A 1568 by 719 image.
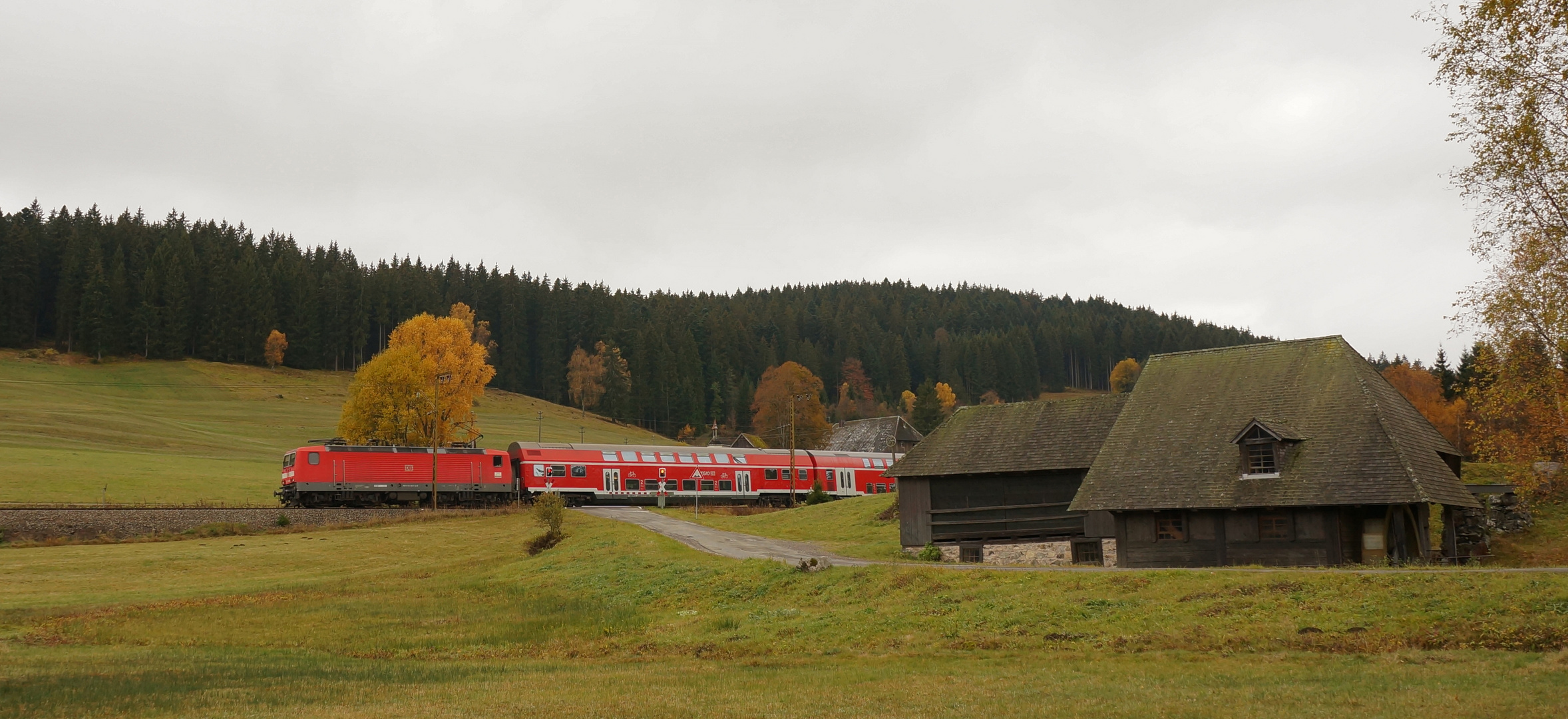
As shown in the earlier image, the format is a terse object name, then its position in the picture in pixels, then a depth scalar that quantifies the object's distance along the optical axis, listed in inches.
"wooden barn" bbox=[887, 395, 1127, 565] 1473.9
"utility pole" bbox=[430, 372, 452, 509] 2330.2
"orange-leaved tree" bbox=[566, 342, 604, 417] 5541.3
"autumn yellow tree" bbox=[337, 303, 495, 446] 2901.1
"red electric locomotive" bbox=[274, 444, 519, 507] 2261.3
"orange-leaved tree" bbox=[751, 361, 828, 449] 4453.7
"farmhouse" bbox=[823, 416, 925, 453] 3644.2
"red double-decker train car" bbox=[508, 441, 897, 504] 2498.8
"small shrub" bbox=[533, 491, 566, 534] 1768.0
